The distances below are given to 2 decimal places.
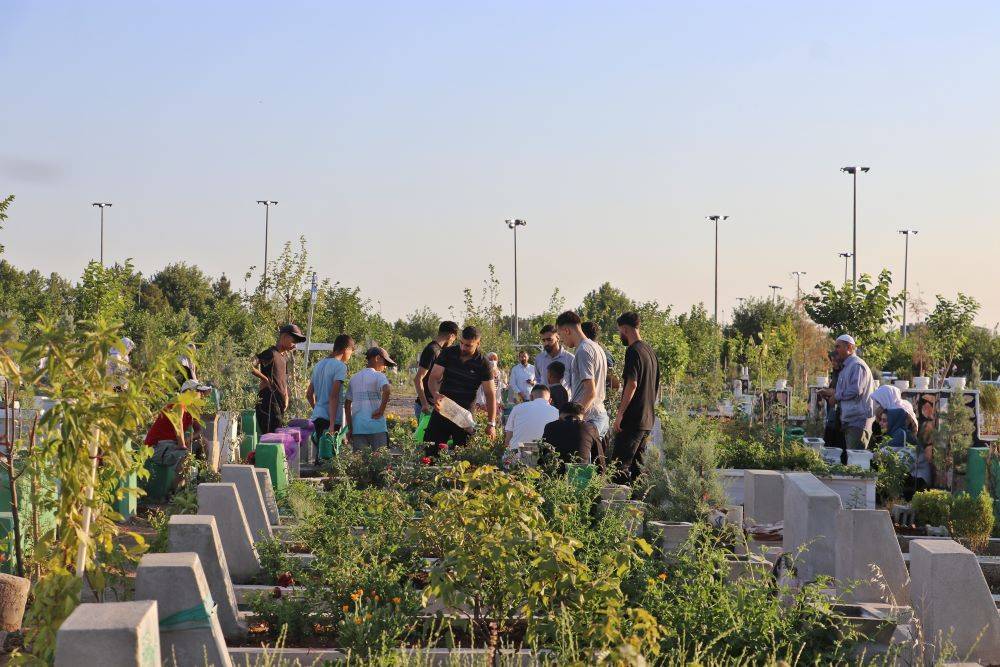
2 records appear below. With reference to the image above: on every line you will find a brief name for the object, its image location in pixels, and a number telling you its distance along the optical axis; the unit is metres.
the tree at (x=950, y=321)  24.94
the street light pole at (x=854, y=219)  38.18
